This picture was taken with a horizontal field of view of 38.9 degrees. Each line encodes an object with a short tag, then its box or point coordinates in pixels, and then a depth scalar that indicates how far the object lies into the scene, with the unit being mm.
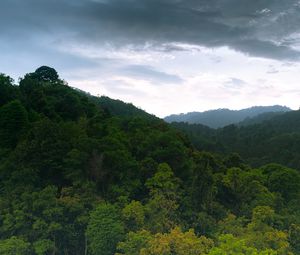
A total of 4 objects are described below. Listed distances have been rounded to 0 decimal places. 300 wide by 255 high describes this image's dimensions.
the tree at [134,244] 24344
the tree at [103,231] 25609
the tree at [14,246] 24406
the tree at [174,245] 23375
